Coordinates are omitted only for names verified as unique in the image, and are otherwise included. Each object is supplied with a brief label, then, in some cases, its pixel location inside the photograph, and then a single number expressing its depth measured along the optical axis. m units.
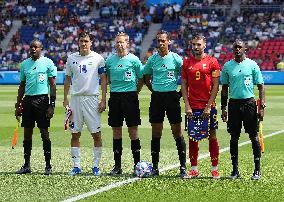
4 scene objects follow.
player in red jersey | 10.44
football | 10.71
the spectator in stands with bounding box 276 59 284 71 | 45.36
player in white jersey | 10.91
